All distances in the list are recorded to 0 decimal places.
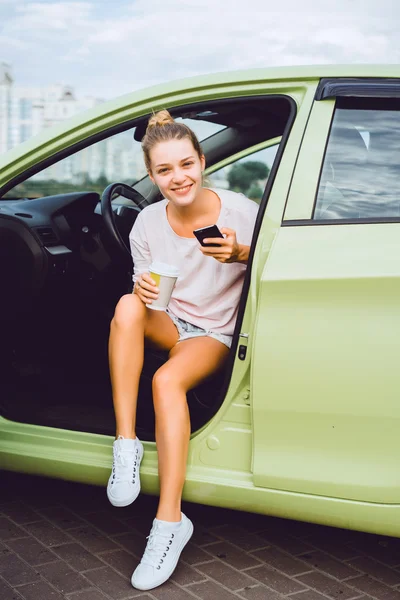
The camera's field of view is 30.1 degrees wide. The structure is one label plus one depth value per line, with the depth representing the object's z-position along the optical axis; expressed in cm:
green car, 209
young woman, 233
